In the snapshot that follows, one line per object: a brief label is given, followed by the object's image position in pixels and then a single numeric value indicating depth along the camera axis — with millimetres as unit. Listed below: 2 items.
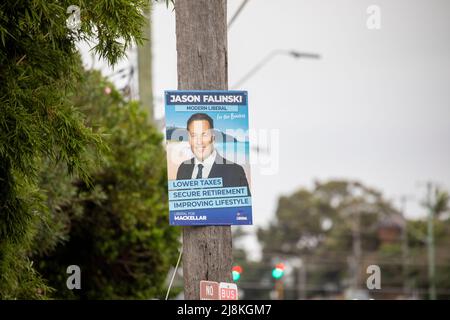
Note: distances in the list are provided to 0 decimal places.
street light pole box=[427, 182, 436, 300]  54262
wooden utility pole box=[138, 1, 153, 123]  21344
